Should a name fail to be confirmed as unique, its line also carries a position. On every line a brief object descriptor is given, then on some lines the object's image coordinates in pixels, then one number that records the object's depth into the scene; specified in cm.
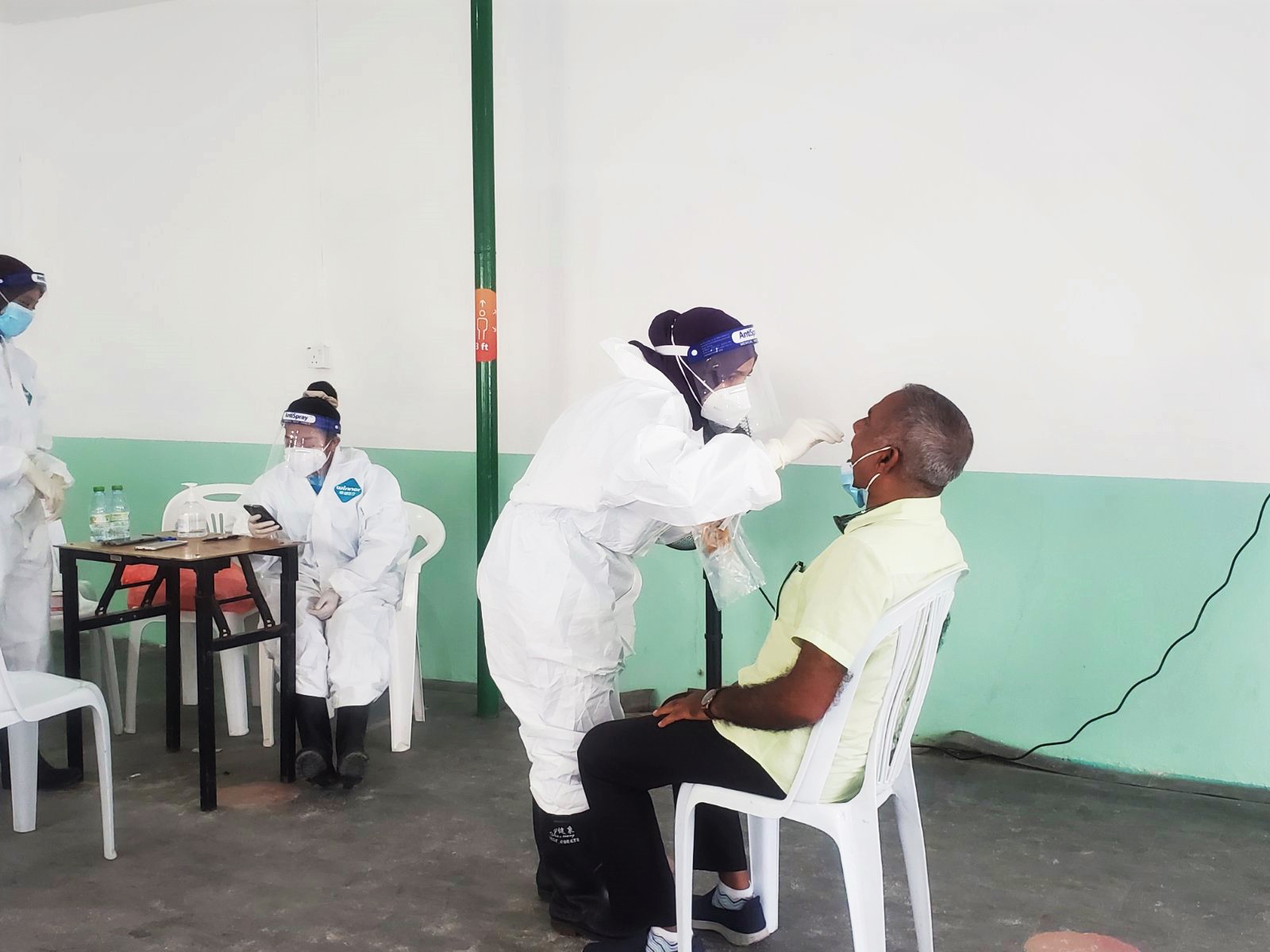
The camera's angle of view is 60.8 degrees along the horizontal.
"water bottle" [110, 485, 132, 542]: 282
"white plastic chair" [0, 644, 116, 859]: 212
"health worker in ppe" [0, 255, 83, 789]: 268
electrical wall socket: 386
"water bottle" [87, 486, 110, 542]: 281
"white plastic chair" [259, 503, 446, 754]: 309
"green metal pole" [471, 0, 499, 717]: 327
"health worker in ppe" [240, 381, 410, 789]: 286
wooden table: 257
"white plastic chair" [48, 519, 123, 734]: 316
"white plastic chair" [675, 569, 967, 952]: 160
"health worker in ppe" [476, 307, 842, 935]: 187
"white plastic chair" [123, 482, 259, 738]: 319
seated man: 156
